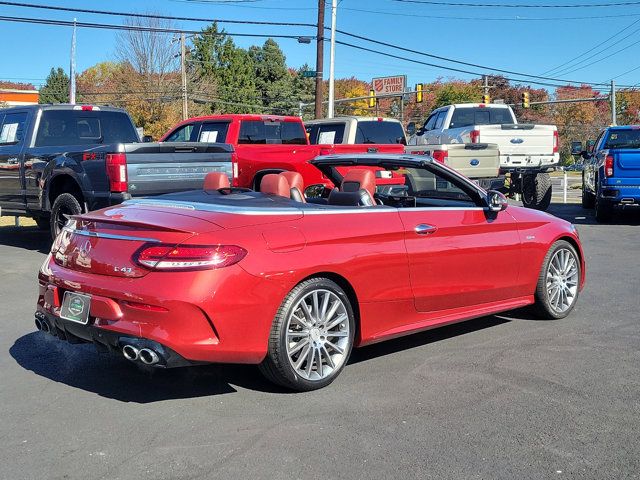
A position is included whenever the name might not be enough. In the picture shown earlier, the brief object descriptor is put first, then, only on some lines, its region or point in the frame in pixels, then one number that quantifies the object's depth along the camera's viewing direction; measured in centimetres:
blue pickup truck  1356
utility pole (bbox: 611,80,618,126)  4360
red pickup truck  1190
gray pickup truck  878
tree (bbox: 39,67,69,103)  7146
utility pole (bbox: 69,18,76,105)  3653
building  8472
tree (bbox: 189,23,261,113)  5897
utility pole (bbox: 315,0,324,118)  2667
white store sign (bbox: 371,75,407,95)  5648
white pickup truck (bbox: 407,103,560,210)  1548
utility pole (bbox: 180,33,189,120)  4288
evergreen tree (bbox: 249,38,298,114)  6831
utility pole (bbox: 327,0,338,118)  2969
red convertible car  407
